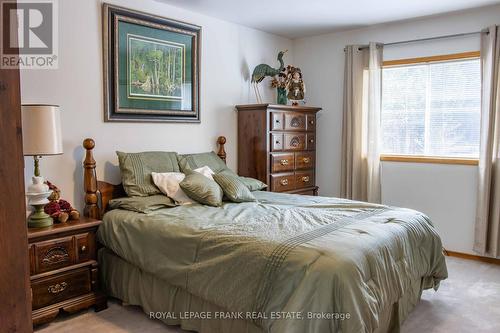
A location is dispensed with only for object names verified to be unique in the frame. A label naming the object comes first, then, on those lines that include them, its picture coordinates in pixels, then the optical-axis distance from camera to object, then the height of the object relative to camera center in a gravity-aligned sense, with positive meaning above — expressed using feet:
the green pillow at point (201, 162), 11.59 -0.77
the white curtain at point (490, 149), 12.09 -0.31
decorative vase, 14.93 +1.54
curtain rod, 12.69 +3.35
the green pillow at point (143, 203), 9.41 -1.63
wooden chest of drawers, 13.47 -0.29
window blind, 12.98 +1.09
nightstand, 8.18 -2.88
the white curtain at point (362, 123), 14.33 +0.54
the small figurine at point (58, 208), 8.96 -1.68
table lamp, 8.10 -0.14
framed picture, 10.64 +1.97
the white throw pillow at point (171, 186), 10.21 -1.29
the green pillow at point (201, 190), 10.05 -1.36
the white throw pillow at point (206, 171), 11.19 -1.00
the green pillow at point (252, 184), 12.07 -1.44
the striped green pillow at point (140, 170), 10.13 -0.90
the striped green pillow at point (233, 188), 10.57 -1.39
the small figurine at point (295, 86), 14.74 +1.91
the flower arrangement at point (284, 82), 14.75 +2.04
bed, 6.01 -2.24
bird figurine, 14.43 +2.35
